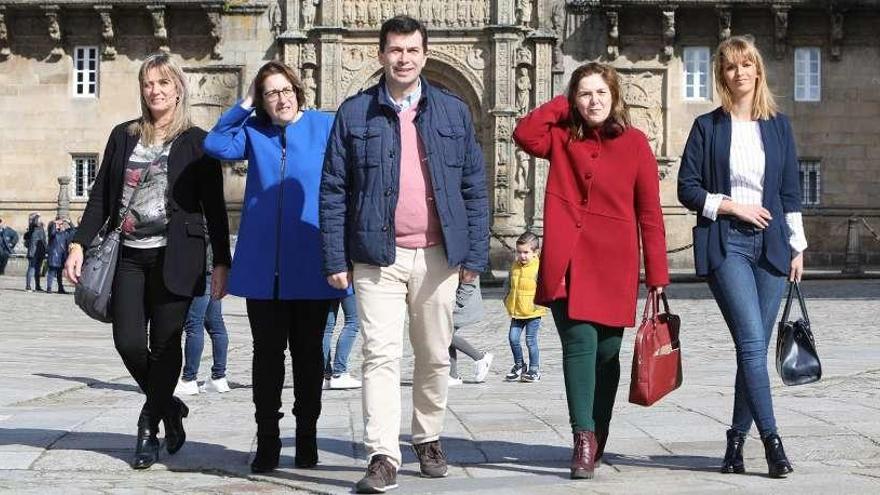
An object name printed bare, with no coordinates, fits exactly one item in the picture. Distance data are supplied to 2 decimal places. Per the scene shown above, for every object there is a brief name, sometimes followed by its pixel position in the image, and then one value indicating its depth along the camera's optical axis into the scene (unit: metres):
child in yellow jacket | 14.11
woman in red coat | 7.83
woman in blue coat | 8.11
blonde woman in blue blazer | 7.91
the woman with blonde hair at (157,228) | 8.30
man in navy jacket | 7.62
